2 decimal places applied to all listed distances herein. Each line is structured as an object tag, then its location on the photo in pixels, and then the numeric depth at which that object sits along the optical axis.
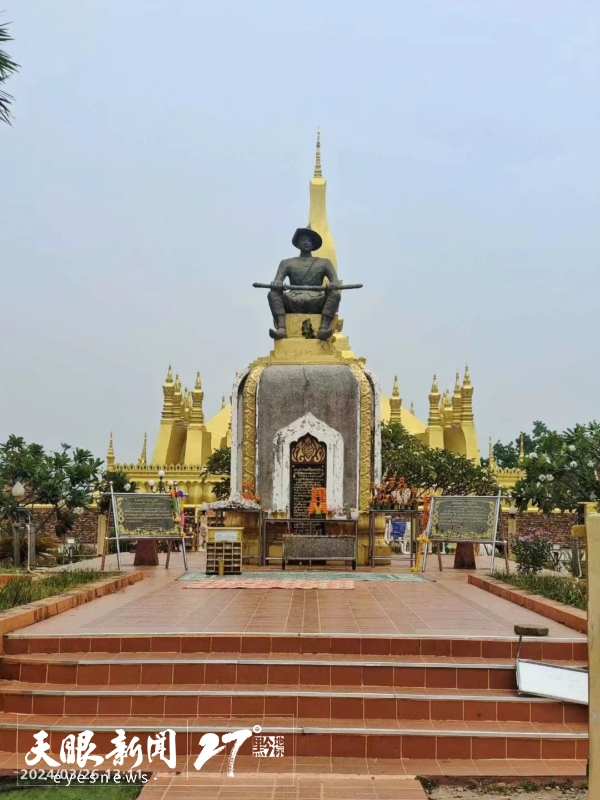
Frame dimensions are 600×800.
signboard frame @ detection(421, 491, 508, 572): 11.41
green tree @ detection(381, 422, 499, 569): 24.66
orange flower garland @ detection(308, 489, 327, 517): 12.46
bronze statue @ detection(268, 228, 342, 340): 14.41
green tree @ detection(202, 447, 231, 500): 25.62
